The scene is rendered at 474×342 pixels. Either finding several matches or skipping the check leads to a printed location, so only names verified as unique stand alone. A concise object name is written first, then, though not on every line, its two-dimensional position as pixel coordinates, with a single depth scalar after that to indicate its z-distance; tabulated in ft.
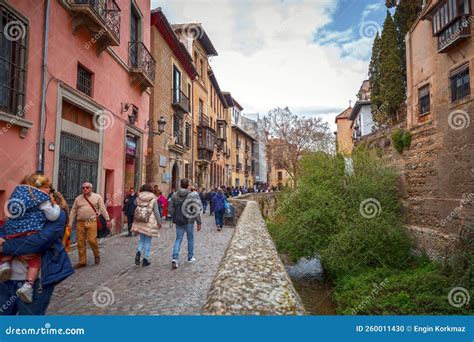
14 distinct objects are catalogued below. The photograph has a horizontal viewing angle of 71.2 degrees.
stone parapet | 7.27
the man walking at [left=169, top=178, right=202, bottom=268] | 22.38
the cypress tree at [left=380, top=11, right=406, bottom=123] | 71.31
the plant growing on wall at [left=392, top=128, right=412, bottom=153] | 50.01
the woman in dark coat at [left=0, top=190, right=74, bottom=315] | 8.89
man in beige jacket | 21.95
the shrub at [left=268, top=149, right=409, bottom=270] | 41.37
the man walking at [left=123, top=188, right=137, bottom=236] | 34.94
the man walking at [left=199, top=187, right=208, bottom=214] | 65.62
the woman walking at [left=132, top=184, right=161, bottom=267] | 21.70
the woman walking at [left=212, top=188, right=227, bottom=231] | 44.47
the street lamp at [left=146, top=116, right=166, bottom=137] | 47.47
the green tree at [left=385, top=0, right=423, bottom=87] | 65.26
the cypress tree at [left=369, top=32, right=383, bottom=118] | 81.55
